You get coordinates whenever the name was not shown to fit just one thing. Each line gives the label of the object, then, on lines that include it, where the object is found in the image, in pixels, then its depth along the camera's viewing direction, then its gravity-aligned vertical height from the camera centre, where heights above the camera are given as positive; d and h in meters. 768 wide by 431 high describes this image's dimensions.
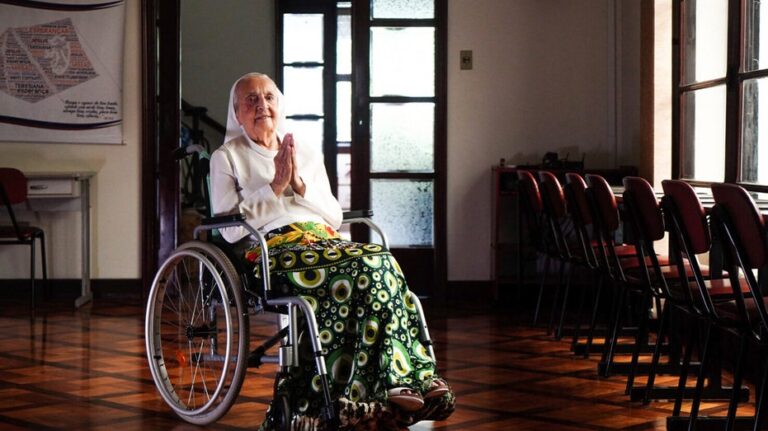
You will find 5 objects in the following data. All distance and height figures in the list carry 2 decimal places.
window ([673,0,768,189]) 4.72 +0.40
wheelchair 3.13 -0.45
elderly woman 3.09 -0.35
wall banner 6.71 +0.66
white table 6.36 -0.13
